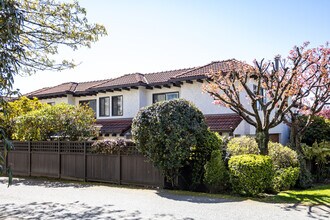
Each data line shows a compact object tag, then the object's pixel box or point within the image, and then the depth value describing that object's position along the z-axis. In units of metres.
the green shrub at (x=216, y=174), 12.16
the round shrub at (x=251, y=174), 11.20
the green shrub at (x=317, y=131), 20.50
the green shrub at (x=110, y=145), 14.25
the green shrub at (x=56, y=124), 17.31
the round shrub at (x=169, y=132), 12.29
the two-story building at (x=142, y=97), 20.55
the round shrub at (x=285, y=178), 12.66
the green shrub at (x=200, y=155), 13.03
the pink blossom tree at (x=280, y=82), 13.03
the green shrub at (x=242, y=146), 13.91
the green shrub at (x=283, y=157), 13.81
